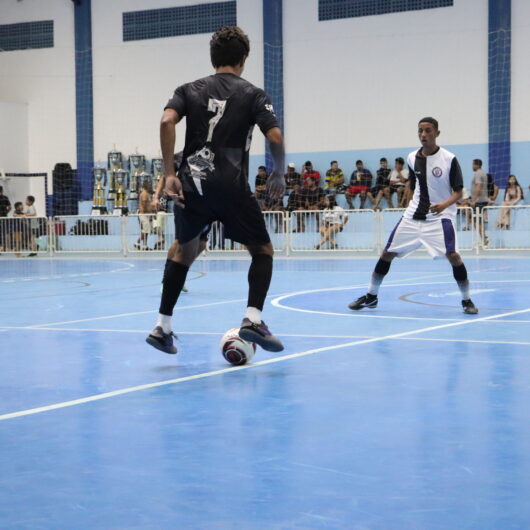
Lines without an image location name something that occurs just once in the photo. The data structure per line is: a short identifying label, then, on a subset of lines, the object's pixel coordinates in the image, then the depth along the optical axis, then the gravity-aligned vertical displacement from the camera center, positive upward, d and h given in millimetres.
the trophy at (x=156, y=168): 31239 +1315
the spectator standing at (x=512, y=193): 24859 +293
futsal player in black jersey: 5863 +313
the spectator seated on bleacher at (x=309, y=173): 28045 +985
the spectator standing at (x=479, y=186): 24922 +493
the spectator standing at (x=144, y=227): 25797 -552
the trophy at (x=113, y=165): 31516 +1431
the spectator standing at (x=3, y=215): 27062 -213
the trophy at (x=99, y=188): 31328 +651
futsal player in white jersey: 9227 -96
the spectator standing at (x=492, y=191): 25609 +358
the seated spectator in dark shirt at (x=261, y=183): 26875 +682
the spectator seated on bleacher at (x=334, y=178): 28172 +813
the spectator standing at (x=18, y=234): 26875 -746
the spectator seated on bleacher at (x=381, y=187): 26859 +522
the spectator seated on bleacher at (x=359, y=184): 27406 +627
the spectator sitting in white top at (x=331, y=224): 24703 -491
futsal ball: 5977 -911
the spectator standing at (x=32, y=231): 27141 -673
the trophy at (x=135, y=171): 31062 +1223
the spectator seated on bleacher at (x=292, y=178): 27812 +827
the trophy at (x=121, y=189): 31312 +610
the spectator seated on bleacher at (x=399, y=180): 26531 +709
